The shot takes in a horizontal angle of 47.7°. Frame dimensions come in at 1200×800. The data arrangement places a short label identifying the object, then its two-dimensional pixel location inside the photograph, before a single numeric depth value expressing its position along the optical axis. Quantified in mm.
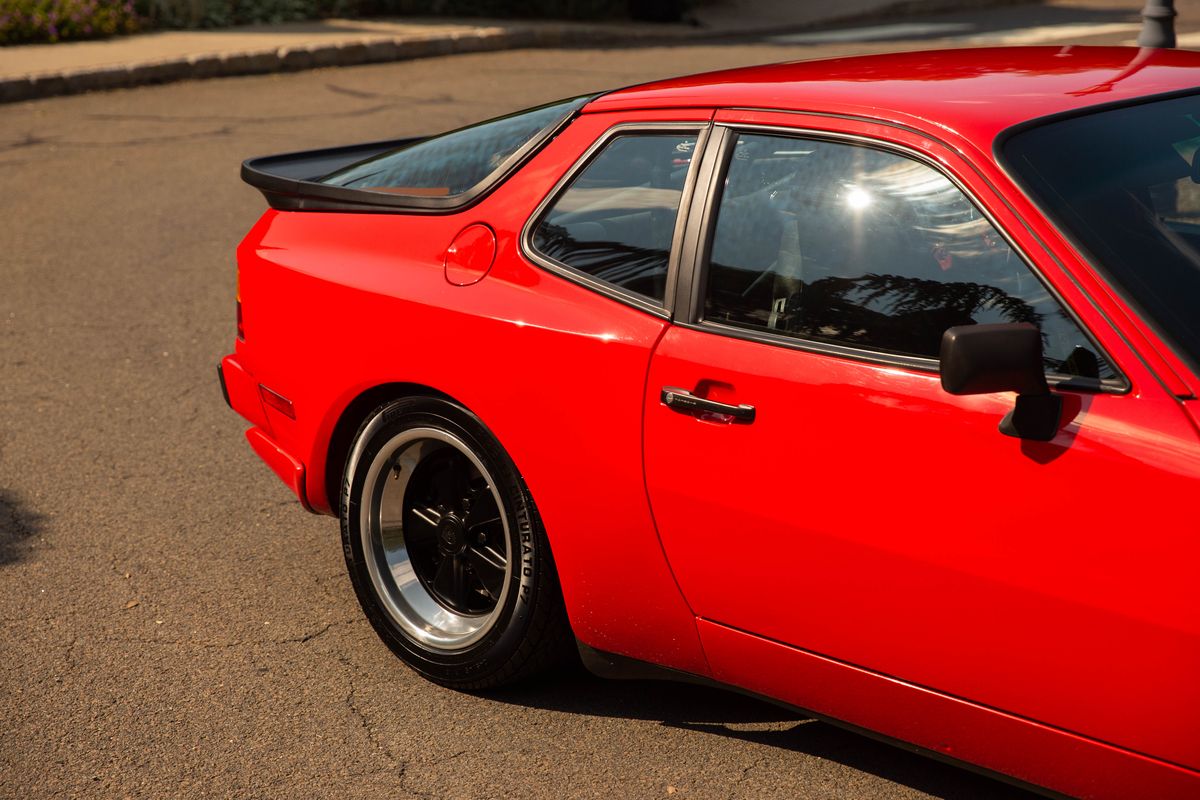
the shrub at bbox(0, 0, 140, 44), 15586
